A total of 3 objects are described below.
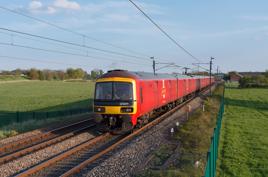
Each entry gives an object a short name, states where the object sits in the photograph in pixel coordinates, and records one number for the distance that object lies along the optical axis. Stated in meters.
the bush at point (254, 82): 85.31
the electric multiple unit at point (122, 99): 16.14
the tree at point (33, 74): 125.81
